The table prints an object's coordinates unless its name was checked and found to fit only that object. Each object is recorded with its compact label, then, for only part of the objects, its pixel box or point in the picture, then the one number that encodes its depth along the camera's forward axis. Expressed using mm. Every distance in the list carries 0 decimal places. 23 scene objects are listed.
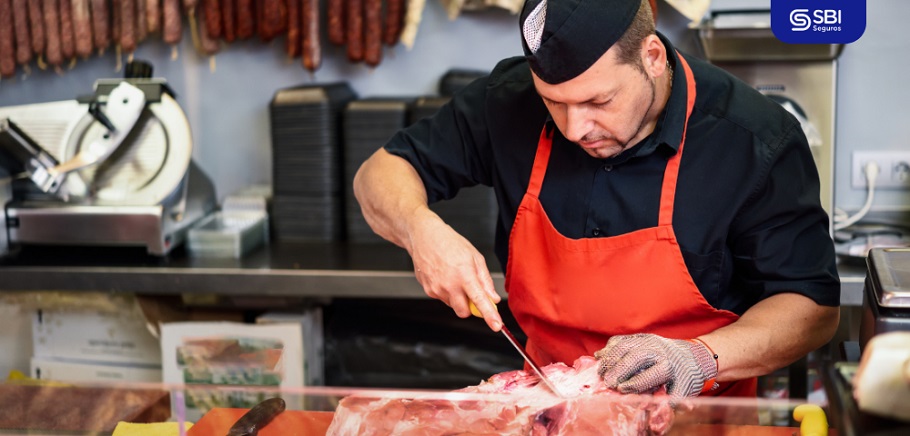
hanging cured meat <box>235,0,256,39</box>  3742
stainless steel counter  3148
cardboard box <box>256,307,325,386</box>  3344
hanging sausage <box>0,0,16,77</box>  3764
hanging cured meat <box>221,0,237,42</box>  3766
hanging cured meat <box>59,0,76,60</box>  3768
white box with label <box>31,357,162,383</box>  3510
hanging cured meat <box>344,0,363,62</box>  3684
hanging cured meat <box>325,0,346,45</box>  3697
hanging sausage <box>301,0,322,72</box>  3721
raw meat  1468
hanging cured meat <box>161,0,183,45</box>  3756
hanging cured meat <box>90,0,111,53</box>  3773
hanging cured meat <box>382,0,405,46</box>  3707
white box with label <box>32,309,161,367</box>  3512
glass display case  1457
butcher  1783
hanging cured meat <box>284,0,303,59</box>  3736
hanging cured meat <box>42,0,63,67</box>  3764
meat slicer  3322
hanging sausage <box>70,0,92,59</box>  3770
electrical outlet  3586
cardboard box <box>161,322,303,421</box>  3303
